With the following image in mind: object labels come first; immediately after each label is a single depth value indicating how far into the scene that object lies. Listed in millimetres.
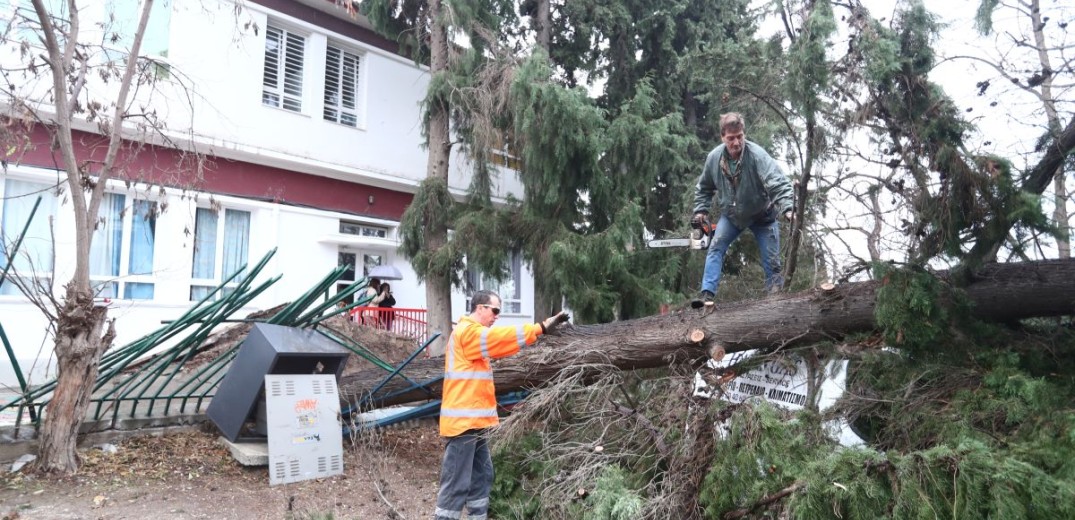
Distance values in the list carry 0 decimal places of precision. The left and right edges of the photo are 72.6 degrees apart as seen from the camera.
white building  9406
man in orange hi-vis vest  4441
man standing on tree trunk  5281
